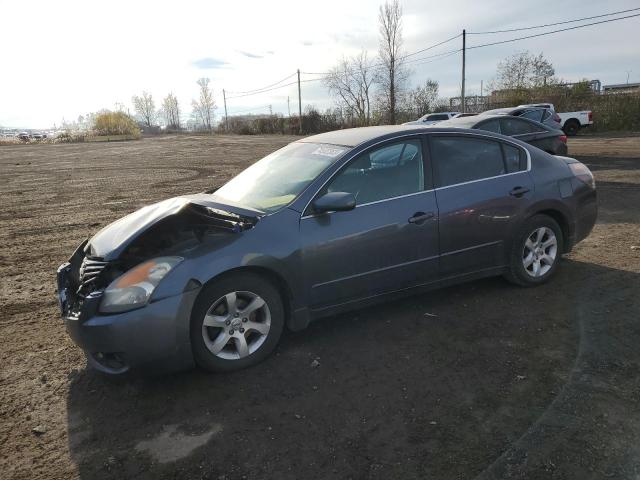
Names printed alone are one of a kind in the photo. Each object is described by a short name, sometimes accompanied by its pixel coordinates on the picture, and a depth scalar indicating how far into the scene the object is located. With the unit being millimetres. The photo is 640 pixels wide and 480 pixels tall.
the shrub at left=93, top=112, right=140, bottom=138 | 86125
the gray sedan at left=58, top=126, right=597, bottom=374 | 3266
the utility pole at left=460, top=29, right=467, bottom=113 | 36438
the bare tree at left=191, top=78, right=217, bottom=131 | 116188
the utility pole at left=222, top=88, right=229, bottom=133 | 87638
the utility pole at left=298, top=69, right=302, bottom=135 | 61666
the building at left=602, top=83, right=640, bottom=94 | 31578
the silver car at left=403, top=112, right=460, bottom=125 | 24341
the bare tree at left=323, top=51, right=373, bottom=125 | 50812
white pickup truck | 27562
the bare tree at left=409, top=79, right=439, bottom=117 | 44656
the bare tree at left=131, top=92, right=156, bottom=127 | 133750
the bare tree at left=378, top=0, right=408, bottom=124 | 40438
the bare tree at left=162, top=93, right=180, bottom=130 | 134250
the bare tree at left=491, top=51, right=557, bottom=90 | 37641
